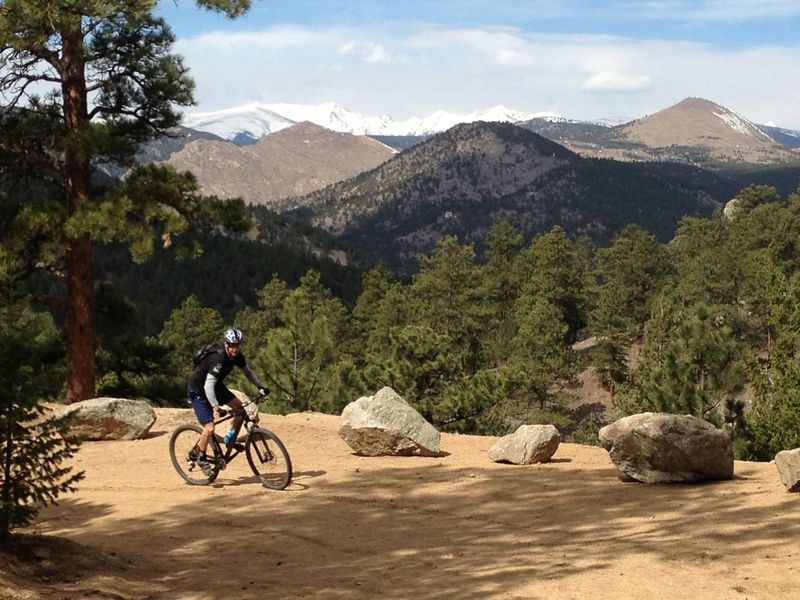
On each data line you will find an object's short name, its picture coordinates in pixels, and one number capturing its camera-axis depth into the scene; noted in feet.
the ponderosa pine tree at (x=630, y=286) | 203.92
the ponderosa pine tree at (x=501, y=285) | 191.93
